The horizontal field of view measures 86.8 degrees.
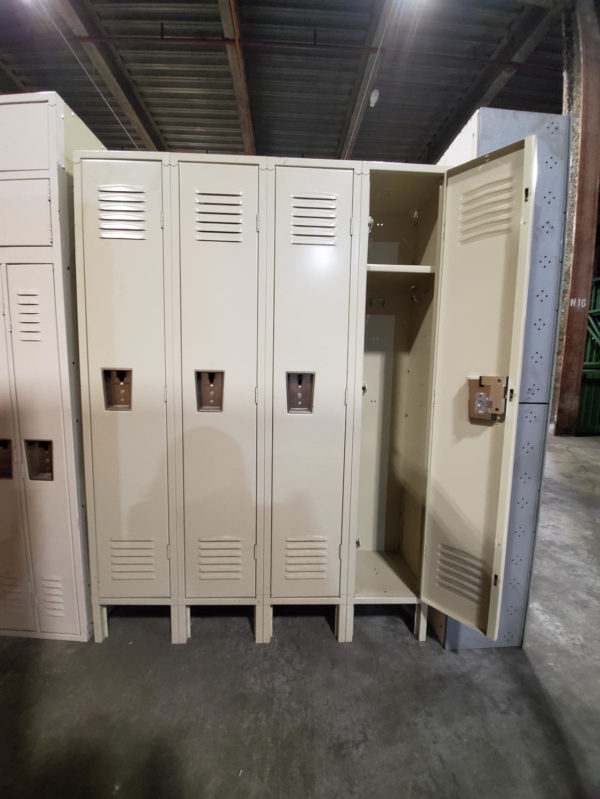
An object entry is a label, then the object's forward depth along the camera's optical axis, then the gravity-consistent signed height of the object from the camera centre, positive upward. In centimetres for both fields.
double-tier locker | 148 -15
